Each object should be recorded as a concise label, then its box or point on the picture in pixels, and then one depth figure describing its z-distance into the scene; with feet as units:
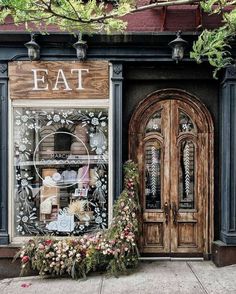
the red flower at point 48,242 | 20.09
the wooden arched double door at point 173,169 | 22.39
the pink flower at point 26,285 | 19.00
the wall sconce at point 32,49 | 20.54
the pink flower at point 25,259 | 19.60
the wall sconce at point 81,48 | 20.56
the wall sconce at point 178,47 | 20.35
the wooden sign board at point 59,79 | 21.61
